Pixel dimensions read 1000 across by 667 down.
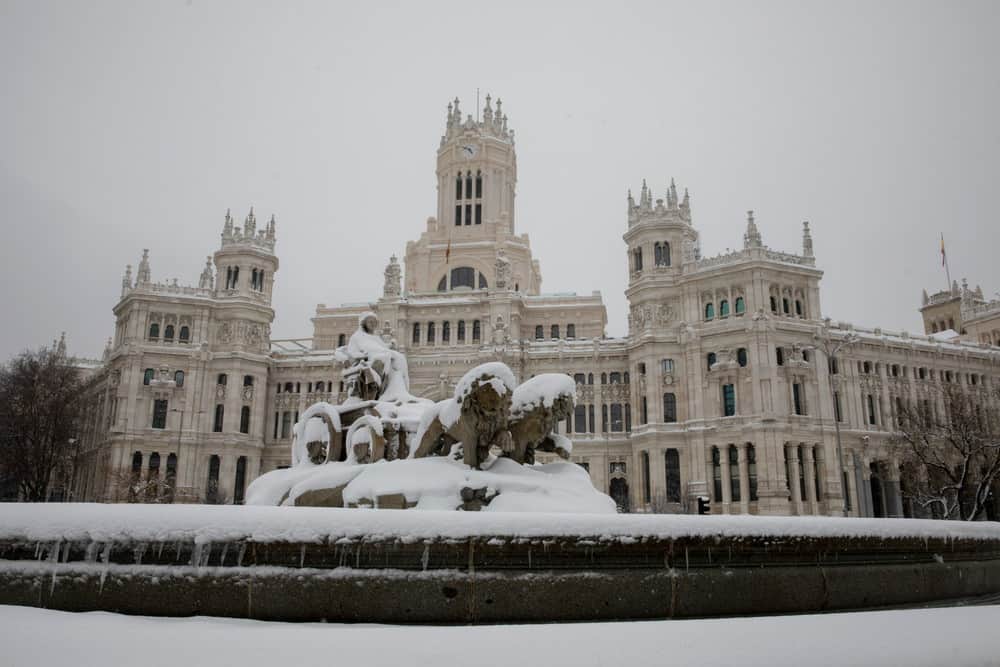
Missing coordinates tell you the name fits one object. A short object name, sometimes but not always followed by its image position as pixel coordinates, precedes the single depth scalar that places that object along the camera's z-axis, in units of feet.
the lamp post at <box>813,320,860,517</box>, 193.46
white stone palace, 191.01
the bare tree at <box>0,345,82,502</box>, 165.27
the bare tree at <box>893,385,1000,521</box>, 125.39
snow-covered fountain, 47.80
